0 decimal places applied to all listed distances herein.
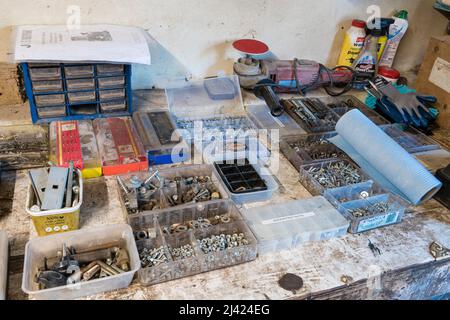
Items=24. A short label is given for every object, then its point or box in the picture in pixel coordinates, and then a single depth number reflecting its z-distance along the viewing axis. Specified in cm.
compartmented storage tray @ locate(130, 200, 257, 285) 82
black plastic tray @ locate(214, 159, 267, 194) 105
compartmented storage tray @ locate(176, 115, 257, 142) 126
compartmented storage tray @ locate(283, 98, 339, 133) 132
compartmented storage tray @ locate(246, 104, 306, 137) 132
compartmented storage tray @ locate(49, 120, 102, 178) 104
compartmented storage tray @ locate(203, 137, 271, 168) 115
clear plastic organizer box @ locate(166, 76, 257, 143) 133
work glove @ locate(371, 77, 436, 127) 135
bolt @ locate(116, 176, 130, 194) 98
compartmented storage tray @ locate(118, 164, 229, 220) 98
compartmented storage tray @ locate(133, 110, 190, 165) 112
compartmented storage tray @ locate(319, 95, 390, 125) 143
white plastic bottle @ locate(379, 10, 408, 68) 159
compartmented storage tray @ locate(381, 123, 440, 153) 132
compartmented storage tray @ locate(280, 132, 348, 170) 119
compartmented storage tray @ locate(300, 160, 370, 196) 109
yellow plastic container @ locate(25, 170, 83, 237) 84
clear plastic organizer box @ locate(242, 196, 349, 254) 92
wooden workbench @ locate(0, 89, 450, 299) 81
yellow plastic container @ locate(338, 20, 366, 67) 156
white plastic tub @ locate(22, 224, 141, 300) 74
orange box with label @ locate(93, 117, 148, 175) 107
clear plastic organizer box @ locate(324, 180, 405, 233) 98
